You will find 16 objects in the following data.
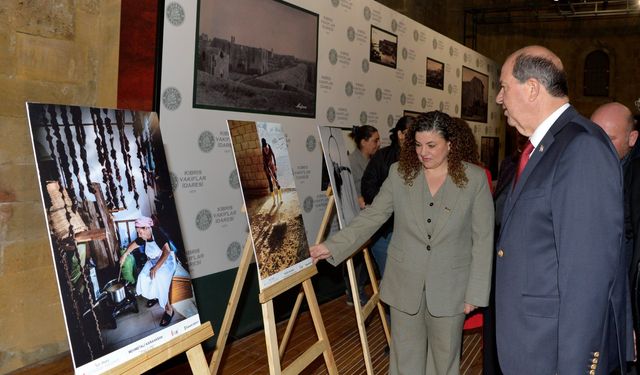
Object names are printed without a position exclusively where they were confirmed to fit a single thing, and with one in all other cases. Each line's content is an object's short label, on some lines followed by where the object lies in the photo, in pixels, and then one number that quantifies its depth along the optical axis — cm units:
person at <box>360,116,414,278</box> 413
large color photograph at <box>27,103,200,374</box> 160
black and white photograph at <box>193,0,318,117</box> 374
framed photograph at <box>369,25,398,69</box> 581
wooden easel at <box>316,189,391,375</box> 320
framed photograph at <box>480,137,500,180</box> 973
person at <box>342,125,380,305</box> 475
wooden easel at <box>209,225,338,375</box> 238
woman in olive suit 261
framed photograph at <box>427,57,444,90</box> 730
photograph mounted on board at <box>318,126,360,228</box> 353
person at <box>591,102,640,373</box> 319
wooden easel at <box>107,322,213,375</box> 171
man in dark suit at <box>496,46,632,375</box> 154
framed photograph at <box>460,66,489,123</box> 870
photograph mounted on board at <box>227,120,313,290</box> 256
